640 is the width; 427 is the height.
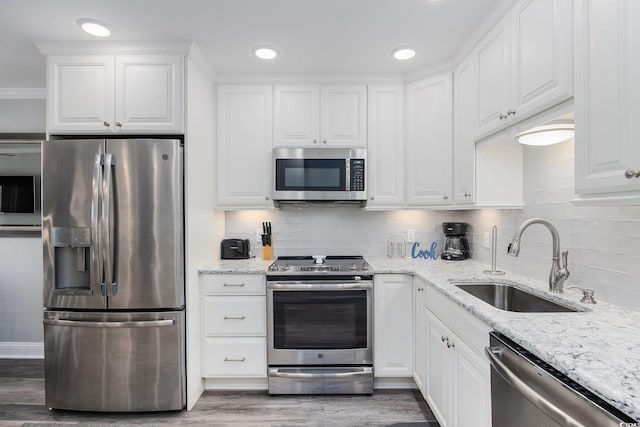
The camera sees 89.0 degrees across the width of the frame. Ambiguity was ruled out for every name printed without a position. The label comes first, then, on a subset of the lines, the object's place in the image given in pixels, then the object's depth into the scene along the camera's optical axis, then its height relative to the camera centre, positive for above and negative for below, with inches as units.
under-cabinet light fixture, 61.9 +16.3
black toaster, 113.1 -12.0
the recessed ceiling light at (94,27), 77.7 +46.0
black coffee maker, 110.3 -9.6
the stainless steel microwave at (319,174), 105.6 +13.2
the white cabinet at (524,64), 52.7 +29.1
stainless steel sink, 71.0 -18.9
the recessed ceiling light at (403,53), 92.3 +46.7
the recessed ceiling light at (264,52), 91.4 +46.5
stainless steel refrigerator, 83.3 -15.4
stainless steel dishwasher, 32.5 -20.8
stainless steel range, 94.8 -34.2
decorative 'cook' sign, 116.4 -13.8
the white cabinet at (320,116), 108.6 +33.0
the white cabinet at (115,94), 87.8 +32.8
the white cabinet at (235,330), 96.0 -34.1
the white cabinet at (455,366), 55.0 -30.1
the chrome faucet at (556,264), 64.3 -10.0
